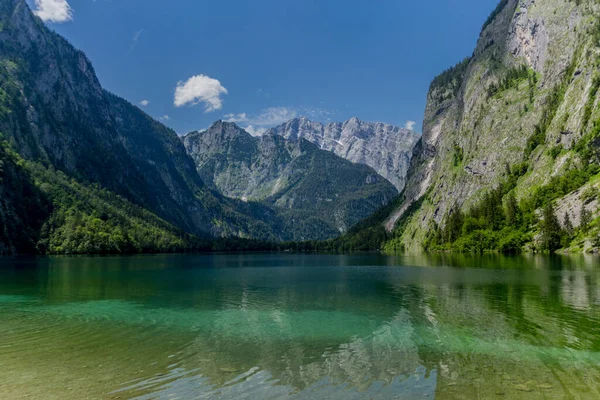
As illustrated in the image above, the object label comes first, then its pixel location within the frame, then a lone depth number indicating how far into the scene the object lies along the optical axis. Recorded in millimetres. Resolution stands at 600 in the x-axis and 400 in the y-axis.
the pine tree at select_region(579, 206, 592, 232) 121688
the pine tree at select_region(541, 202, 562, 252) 131000
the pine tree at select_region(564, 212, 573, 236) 127812
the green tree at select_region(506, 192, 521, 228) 163750
